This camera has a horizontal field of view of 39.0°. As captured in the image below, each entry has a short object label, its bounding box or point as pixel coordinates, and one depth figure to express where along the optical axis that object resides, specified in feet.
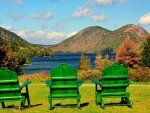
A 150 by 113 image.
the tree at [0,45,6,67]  132.75
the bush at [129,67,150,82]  54.99
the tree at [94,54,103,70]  161.19
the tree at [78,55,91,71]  191.80
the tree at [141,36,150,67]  138.50
